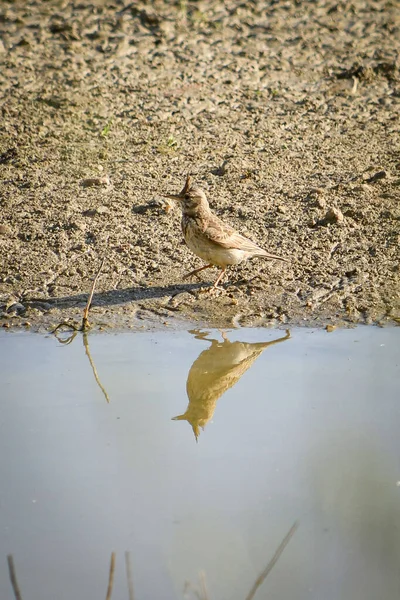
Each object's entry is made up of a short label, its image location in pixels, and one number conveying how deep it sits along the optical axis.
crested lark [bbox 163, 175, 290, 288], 14.23
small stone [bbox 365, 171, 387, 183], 17.12
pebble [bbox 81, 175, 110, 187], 17.09
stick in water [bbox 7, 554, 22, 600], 6.04
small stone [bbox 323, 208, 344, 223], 16.16
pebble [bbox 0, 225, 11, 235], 15.89
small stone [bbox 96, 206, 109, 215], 16.41
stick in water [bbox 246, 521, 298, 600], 8.30
